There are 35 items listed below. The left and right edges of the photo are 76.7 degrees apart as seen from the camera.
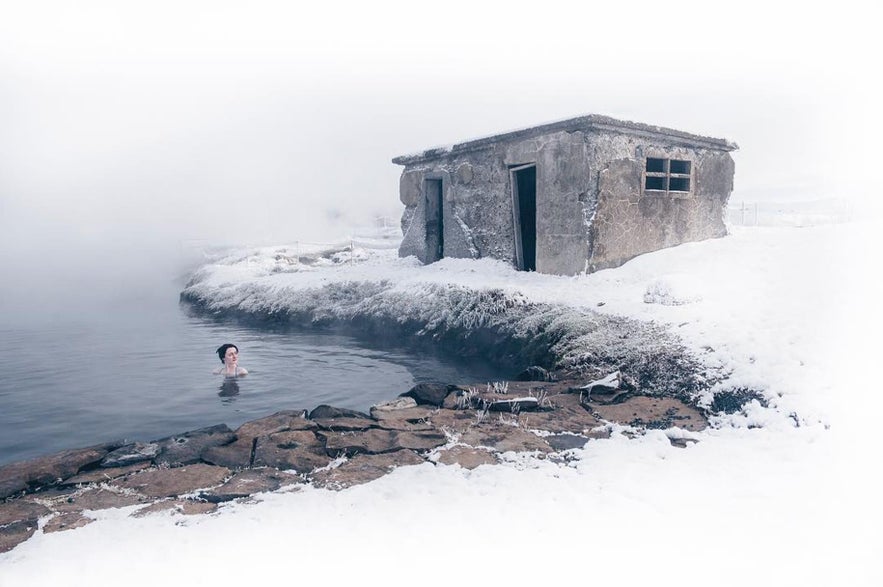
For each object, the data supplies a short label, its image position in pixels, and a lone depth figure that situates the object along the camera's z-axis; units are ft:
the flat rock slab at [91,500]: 12.69
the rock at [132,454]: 15.76
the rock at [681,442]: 15.90
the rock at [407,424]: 17.76
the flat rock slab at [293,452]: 14.97
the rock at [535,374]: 24.45
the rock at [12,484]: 13.89
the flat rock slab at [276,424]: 17.80
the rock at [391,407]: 19.53
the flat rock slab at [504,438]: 15.87
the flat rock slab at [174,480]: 13.64
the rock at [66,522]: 11.55
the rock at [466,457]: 14.78
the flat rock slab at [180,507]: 12.15
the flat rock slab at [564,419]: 17.54
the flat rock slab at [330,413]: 19.48
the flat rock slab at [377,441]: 15.93
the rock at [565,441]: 15.97
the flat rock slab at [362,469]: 13.76
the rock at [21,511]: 12.11
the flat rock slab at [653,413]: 17.46
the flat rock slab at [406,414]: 19.02
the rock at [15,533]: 10.86
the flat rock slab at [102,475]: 14.52
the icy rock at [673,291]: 27.61
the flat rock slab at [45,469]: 14.30
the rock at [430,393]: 21.39
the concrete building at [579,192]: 36.47
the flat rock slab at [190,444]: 15.85
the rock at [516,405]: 19.61
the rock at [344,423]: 17.78
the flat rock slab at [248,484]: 12.99
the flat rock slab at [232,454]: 15.38
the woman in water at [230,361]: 29.19
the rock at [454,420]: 17.80
